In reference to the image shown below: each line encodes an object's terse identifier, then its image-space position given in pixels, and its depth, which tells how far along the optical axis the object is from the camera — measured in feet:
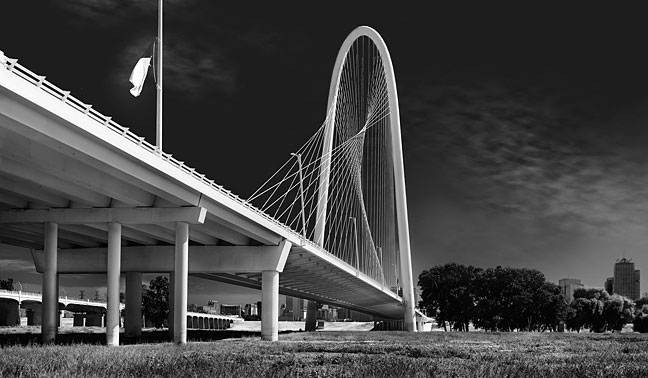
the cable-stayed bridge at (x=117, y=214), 122.72
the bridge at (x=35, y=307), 440.86
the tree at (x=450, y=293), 465.06
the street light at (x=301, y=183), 260.54
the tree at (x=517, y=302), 446.19
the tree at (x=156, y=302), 532.32
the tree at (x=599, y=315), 511.40
